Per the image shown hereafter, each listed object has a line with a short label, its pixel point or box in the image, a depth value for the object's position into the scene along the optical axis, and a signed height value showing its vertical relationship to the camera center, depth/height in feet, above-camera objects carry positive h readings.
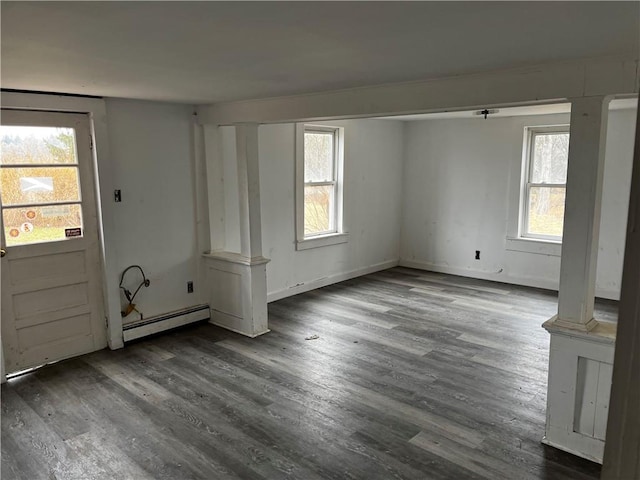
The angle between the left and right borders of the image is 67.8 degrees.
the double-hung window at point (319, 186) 19.26 -0.36
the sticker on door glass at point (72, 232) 13.09 -1.48
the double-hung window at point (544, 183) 19.98 -0.29
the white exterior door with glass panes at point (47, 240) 12.00 -1.64
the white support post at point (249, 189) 14.51 -0.36
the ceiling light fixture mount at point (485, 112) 18.16 +2.48
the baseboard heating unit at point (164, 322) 14.47 -4.59
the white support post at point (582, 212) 8.40 -0.66
